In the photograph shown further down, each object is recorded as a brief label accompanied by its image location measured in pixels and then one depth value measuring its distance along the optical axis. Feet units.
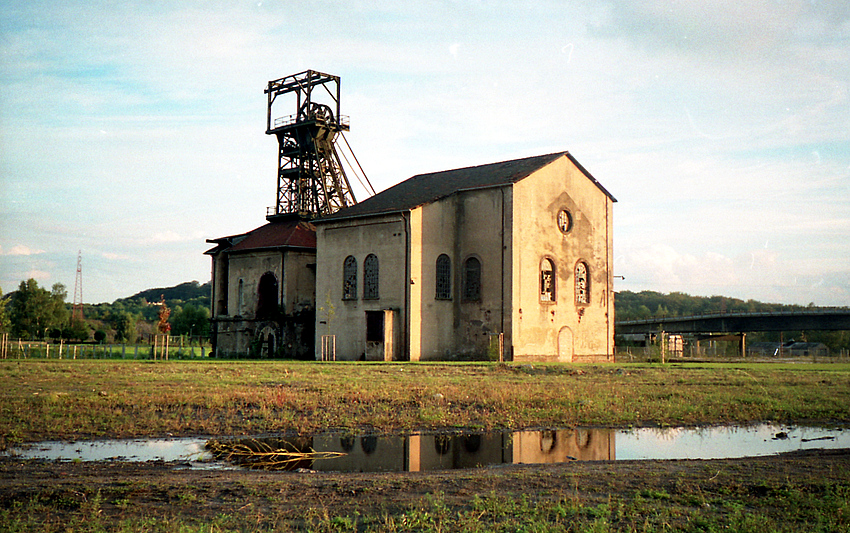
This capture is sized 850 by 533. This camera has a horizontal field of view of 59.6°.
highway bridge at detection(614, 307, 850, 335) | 237.45
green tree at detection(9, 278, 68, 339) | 288.59
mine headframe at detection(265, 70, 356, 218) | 177.06
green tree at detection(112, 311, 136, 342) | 331.98
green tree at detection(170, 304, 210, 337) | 309.10
